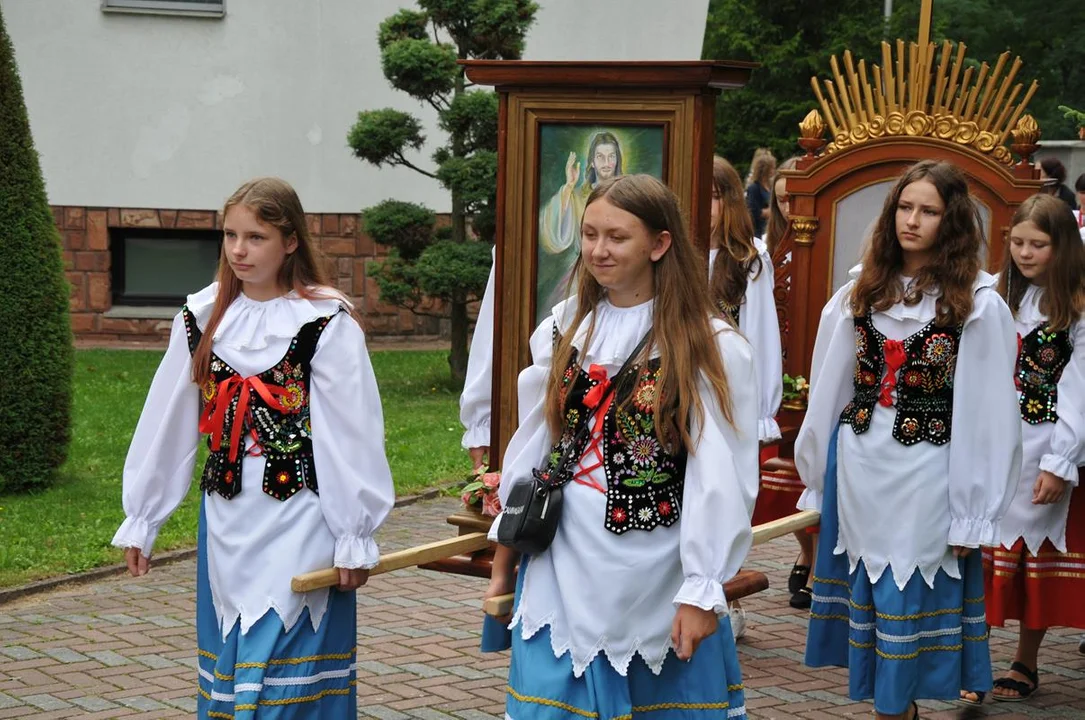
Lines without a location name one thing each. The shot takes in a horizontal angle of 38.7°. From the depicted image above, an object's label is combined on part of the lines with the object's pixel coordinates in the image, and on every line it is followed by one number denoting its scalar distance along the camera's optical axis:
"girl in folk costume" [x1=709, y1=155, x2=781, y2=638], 6.96
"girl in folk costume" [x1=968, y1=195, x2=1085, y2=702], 6.12
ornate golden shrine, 7.25
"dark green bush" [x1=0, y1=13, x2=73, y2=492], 9.18
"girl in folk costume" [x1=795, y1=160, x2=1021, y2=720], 5.02
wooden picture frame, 5.20
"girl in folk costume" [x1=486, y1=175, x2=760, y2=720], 3.74
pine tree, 13.45
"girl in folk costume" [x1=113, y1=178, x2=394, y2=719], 4.25
